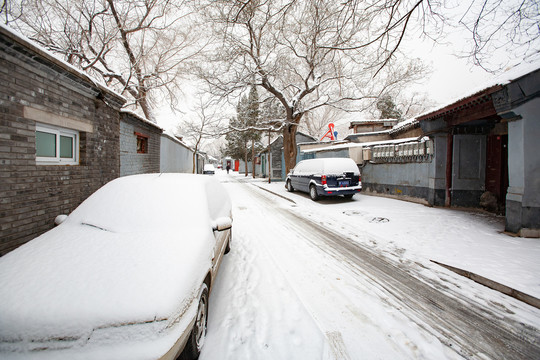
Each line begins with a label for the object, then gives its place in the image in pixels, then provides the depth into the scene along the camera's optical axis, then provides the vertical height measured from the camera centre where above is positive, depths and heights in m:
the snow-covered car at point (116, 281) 1.48 -0.82
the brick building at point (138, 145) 7.32 +1.18
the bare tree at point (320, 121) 37.16 +9.60
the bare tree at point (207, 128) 16.40 +3.45
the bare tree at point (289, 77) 14.66 +6.74
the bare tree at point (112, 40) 11.37 +7.63
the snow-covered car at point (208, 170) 31.89 +0.83
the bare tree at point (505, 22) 3.81 +2.66
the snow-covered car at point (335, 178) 9.19 -0.04
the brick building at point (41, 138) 3.36 +0.67
